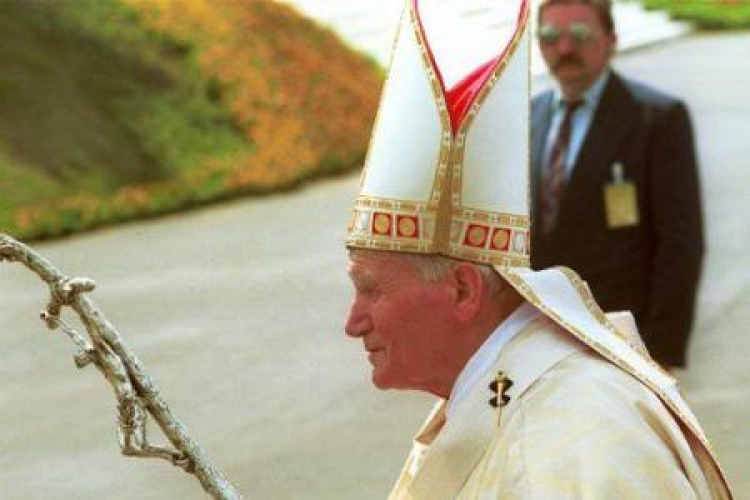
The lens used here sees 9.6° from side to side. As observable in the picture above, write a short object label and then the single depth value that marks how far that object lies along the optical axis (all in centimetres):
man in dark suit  981
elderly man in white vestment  508
